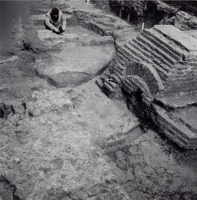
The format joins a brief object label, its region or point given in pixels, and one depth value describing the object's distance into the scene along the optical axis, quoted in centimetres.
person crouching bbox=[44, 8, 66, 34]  652
